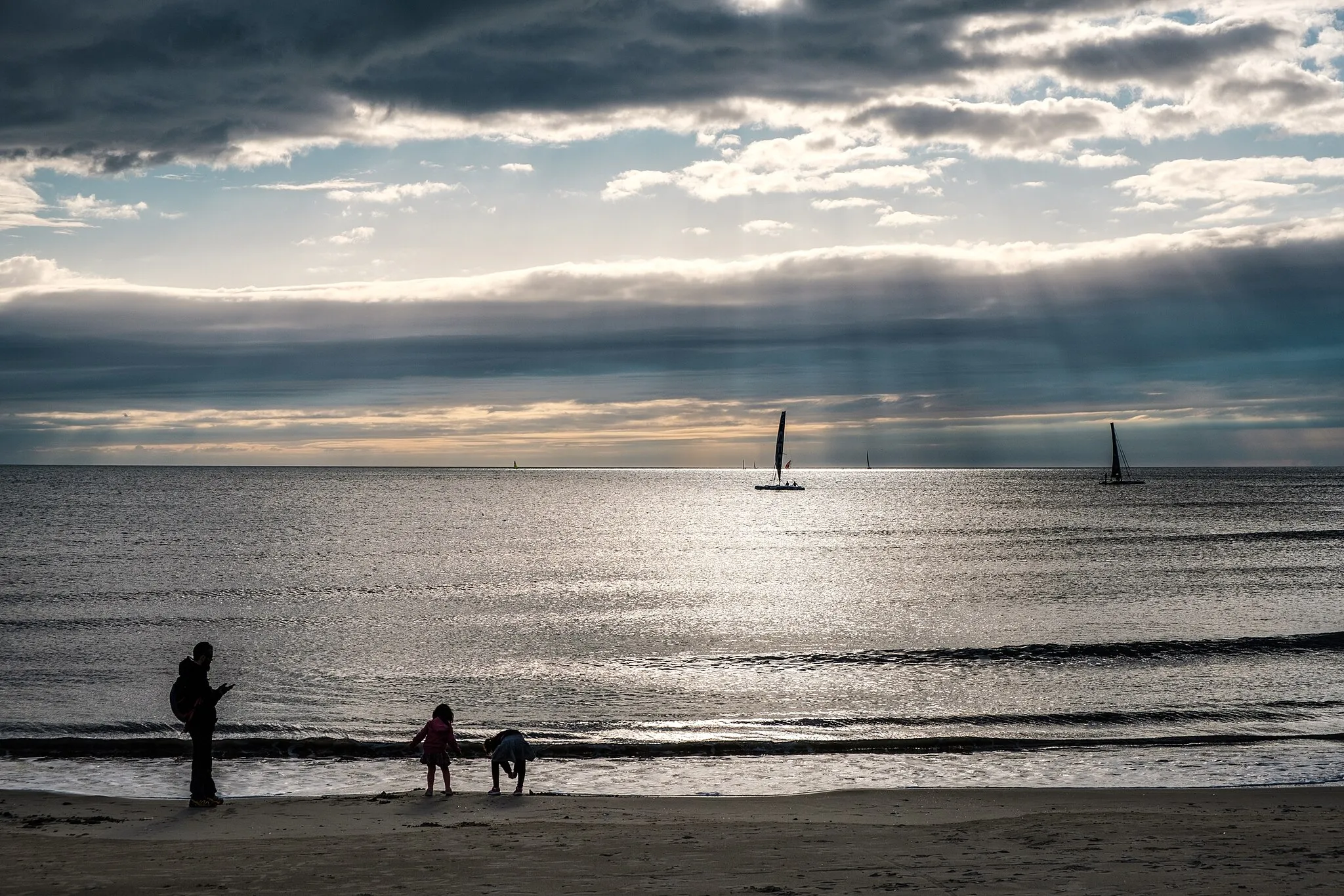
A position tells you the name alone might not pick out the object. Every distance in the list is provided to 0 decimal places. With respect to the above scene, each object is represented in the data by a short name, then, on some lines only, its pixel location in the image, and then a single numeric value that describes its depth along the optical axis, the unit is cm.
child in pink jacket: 1784
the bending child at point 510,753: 1797
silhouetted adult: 1641
